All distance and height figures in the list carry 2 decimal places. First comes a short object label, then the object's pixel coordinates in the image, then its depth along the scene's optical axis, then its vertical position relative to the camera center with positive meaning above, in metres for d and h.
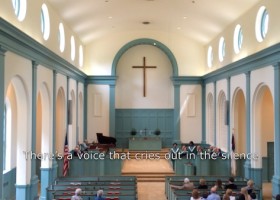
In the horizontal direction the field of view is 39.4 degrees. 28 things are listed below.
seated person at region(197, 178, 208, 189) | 13.93 -2.19
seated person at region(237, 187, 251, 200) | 10.77 -1.98
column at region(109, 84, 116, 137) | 28.23 +0.98
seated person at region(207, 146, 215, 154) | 21.43 -1.48
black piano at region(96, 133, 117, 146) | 25.72 -1.02
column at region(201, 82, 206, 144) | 28.06 +1.05
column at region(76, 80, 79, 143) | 24.58 +0.77
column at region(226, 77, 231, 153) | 20.77 +0.64
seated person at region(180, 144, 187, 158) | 21.66 -1.59
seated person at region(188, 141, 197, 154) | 22.41 -1.49
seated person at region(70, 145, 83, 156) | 20.60 -1.52
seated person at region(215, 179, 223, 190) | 13.50 -2.10
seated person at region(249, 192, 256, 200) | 11.65 -2.15
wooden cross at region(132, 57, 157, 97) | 29.00 +4.02
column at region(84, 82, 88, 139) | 27.91 +1.69
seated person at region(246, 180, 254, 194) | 12.23 -2.03
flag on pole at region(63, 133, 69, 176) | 18.89 -1.86
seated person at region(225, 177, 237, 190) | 13.73 -2.17
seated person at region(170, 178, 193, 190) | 14.16 -2.26
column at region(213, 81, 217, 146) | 24.03 +0.62
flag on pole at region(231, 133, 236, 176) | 19.81 -1.88
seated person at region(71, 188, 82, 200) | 11.26 -2.11
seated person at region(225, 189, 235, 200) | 10.99 -1.99
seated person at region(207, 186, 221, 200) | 11.31 -2.12
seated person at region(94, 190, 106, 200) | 11.65 -2.13
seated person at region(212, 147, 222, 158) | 20.56 -1.55
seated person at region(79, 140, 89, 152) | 23.49 -1.42
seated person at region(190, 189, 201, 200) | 11.18 -2.04
